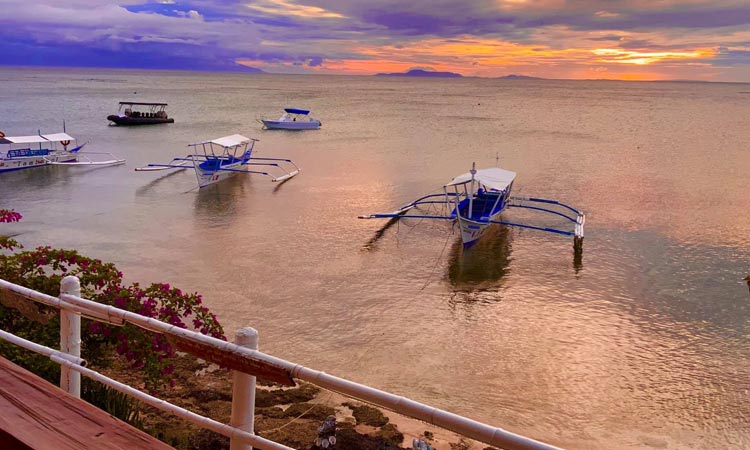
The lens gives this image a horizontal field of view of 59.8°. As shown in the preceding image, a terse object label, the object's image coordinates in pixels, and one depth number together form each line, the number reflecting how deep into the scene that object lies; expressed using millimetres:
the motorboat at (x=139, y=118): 58406
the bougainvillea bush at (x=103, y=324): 6380
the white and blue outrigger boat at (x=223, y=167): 28750
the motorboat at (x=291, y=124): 57406
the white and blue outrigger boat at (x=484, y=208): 18984
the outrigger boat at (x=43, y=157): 30802
